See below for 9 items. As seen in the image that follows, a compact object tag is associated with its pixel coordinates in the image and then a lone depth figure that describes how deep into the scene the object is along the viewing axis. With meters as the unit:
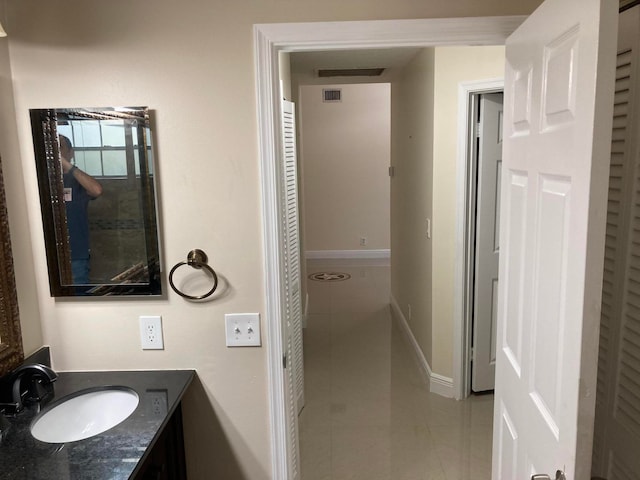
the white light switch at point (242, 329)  1.71
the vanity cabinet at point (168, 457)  1.47
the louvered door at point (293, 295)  1.82
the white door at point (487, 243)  2.89
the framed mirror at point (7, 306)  1.54
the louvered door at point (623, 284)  1.25
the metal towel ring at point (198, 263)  1.66
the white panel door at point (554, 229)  0.90
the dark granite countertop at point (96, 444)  1.24
